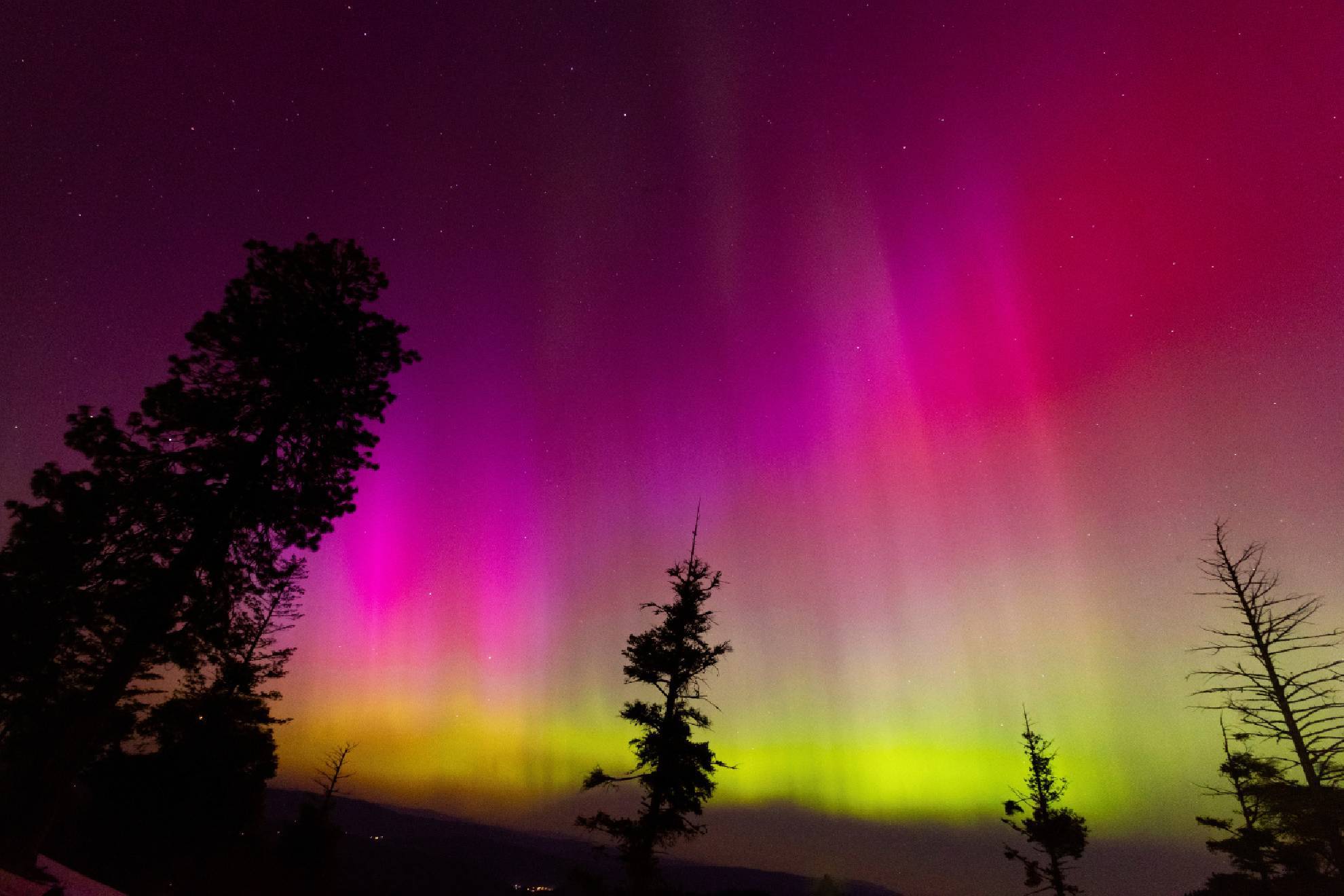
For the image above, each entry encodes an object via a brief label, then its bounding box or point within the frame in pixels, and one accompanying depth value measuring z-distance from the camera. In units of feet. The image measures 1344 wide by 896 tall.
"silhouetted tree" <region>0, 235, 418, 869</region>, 43.91
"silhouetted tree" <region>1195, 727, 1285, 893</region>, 83.82
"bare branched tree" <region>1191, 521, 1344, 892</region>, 56.39
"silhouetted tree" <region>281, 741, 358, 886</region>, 110.22
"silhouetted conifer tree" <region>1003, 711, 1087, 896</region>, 99.72
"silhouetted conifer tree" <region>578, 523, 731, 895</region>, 62.03
